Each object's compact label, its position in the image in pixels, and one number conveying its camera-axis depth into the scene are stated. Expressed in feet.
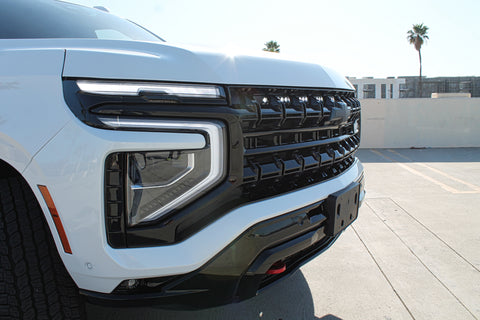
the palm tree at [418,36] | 159.33
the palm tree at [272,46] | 134.43
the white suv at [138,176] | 3.72
